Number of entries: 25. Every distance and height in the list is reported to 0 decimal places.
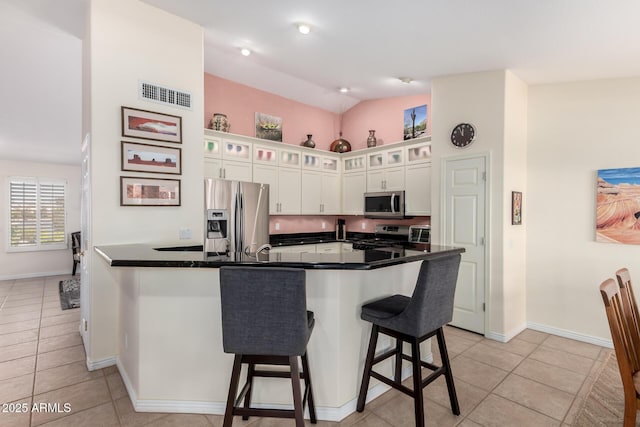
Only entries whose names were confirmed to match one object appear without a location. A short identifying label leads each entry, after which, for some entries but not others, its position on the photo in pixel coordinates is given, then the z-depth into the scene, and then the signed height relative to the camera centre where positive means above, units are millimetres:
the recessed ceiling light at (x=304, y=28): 2854 +1649
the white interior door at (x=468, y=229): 3580 -192
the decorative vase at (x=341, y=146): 5609 +1146
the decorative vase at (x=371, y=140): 5180 +1165
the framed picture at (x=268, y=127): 4973 +1331
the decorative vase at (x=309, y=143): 5219 +1116
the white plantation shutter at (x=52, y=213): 6965 -54
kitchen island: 2004 -824
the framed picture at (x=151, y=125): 2725 +758
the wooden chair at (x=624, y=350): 1542 -694
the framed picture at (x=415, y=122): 4648 +1333
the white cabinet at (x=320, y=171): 4273 +599
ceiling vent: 2818 +1056
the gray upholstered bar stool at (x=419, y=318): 1843 -645
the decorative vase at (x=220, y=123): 4210 +1170
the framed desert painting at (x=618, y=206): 3180 +67
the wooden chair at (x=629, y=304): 1825 -537
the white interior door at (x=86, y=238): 2650 -241
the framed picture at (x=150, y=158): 2734 +467
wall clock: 3600 +883
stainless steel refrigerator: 3818 -47
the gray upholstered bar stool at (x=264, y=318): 1528 -520
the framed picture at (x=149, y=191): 2729 +173
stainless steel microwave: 4566 +110
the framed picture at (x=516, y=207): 3553 +53
